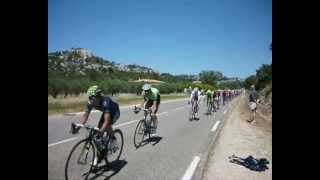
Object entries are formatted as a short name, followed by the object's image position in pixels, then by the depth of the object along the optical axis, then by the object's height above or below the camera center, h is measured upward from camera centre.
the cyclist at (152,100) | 7.01 -0.32
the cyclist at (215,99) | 16.24 -0.69
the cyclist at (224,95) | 18.82 -0.45
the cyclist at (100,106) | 4.17 -0.31
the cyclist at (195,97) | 12.27 -0.39
